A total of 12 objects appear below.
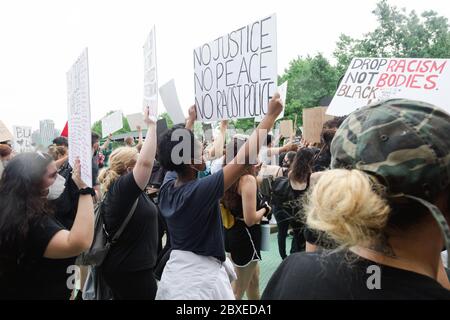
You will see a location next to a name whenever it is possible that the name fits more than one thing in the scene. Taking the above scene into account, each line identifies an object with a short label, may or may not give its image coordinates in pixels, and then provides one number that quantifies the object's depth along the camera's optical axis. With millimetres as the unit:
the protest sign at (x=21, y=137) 10781
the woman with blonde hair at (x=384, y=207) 938
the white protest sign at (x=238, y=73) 2918
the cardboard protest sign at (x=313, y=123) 6008
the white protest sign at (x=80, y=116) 2553
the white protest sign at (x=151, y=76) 3005
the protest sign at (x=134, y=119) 8570
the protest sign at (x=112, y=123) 8664
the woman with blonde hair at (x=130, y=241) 3008
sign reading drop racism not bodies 3797
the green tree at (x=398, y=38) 32156
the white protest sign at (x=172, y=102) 3607
